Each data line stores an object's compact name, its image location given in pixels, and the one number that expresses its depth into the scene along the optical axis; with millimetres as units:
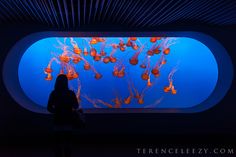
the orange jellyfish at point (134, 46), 6392
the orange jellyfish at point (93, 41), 6388
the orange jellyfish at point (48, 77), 6199
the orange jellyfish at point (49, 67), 6182
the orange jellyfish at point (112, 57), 6427
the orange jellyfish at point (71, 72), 6349
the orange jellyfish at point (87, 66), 6452
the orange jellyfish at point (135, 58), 6338
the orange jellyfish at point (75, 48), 6468
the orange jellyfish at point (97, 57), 6490
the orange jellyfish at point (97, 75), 6283
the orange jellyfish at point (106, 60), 6423
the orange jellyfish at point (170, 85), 6507
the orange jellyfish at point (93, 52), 6482
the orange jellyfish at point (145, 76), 6382
